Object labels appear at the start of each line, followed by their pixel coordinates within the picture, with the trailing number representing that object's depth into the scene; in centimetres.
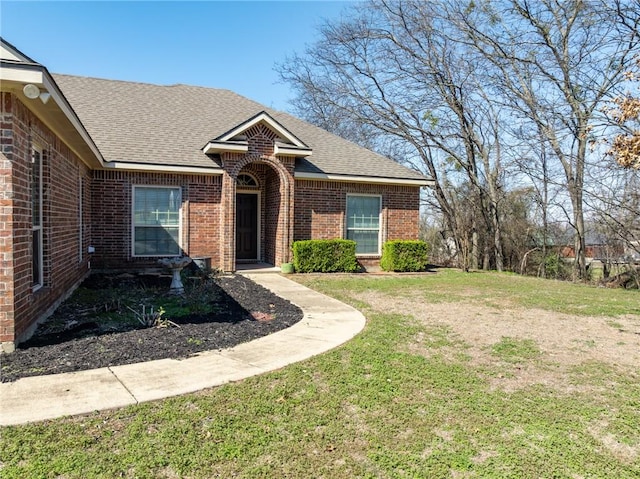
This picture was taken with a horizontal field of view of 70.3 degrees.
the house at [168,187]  590
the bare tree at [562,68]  1641
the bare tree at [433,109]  1997
